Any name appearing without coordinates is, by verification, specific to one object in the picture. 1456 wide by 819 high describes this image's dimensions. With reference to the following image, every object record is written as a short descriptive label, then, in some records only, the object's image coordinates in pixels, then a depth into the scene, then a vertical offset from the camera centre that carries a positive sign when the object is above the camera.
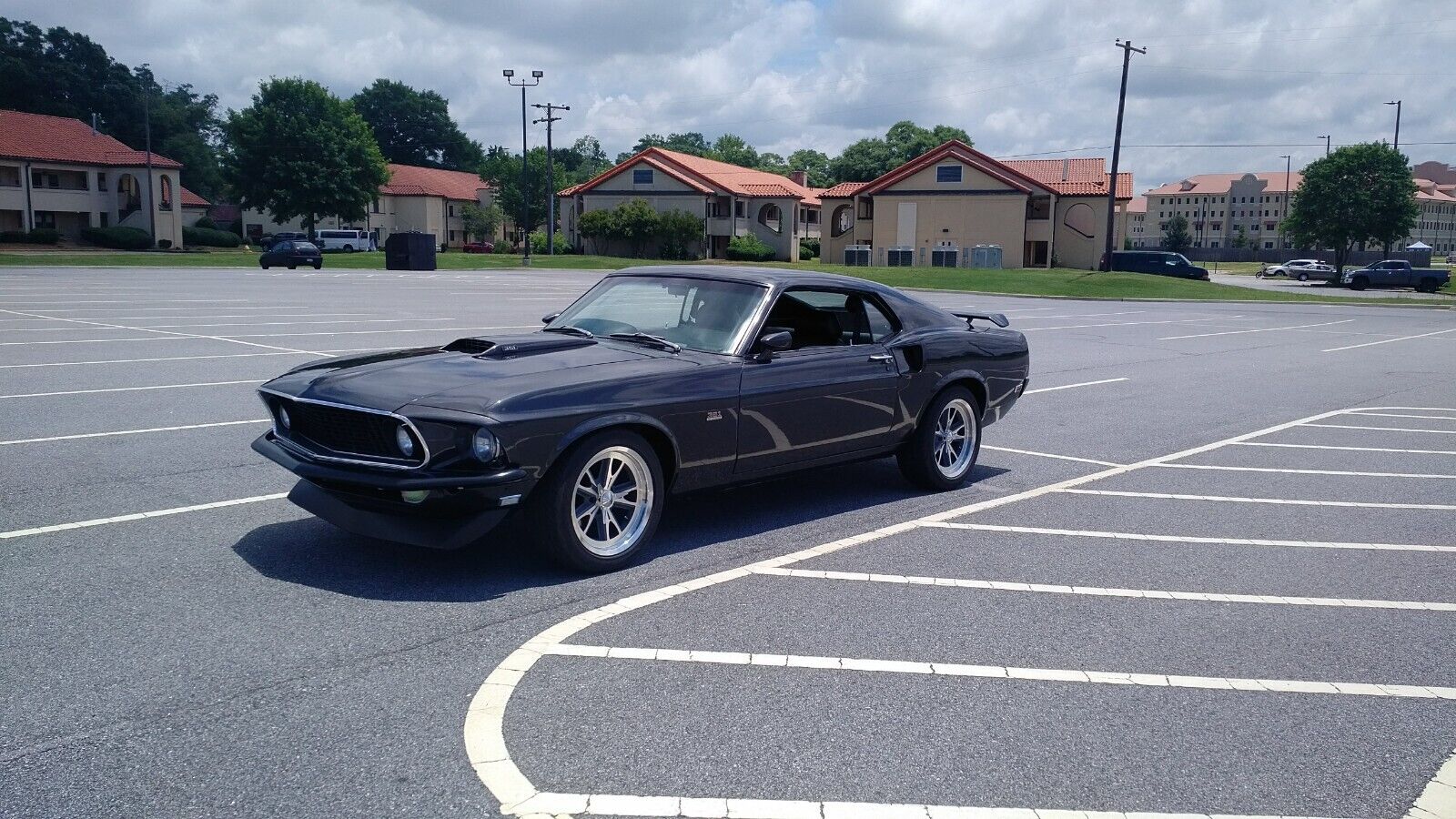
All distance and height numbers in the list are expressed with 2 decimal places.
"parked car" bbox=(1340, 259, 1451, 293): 56.28 +0.38
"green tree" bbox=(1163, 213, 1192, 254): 113.56 +4.52
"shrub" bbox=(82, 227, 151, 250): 63.44 +1.65
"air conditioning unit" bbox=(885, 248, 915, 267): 60.84 +1.09
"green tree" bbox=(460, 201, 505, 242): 87.38 +4.04
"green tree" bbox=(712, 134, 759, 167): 121.81 +13.25
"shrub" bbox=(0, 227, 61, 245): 60.97 +1.53
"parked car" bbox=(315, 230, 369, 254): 76.12 +1.96
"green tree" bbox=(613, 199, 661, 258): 72.31 +3.45
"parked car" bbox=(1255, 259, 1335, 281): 69.12 +0.76
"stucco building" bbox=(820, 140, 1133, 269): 64.25 +4.02
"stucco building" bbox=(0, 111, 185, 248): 66.44 +5.19
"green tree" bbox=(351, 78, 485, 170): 123.00 +16.07
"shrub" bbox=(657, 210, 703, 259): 72.31 +2.82
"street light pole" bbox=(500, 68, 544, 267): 59.47 +10.32
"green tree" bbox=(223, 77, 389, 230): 73.25 +7.58
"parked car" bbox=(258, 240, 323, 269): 46.44 +0.58
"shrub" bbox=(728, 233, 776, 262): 71.38 +1.61
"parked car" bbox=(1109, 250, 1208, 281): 56.59 +0.90
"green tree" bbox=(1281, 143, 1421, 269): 66.62 +5.14
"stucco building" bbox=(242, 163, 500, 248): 91.19 +5.12
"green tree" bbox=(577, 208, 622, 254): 72.69 +3.10
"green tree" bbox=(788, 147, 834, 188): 119.00 +12.33
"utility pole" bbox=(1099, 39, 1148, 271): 47.72 +5.69
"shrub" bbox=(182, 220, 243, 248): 73.62 +1.97
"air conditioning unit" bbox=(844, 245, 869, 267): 61.41 +1.12
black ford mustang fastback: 5.01 -0.68
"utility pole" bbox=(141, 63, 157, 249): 67.75 +3.64
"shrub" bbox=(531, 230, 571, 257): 76.81 +1.90
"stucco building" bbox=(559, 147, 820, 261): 75.56 +5.34
